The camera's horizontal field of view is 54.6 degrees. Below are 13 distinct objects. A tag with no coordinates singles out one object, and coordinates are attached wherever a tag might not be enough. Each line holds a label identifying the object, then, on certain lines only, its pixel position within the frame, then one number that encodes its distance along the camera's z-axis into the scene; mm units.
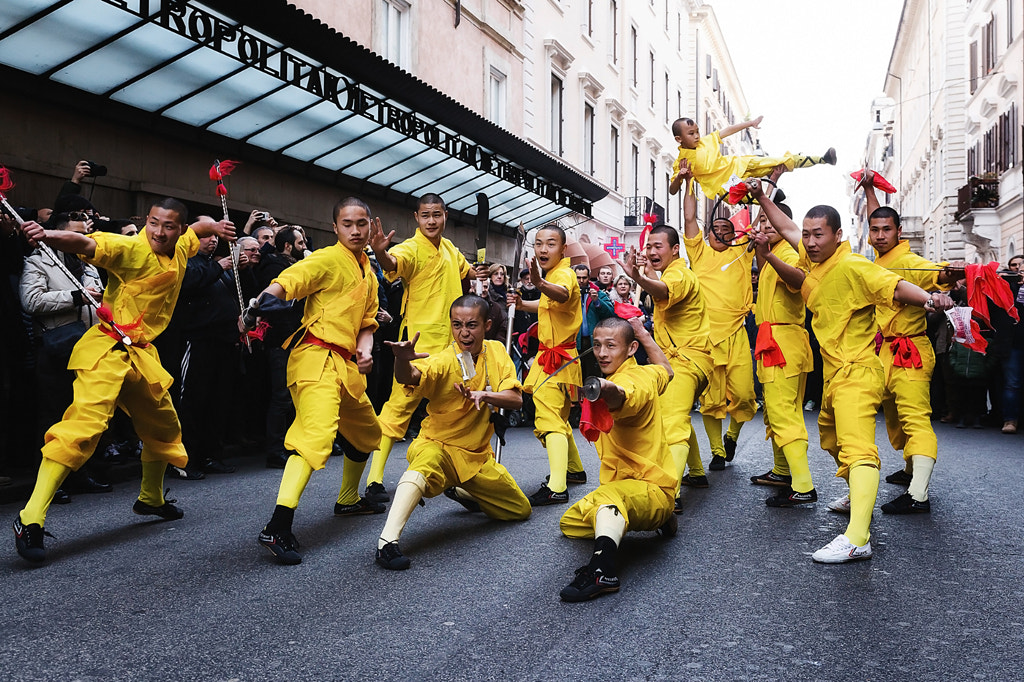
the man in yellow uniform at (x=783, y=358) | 6262
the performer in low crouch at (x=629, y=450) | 4543
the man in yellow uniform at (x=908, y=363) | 5949
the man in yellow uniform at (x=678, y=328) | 6129
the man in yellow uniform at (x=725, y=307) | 7035
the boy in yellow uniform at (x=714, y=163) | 7057
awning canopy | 8625
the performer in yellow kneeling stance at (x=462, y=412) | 4918
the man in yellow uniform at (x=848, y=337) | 4906
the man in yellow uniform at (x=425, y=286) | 6336
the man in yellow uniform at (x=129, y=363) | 4836
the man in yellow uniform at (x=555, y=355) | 6375
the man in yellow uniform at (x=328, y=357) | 4867
